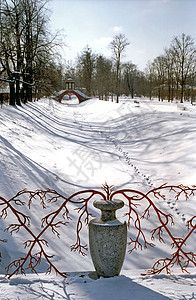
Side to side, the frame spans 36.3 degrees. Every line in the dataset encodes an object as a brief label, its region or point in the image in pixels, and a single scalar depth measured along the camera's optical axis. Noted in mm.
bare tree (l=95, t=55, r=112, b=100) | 48991
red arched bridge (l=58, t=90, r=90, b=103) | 59562
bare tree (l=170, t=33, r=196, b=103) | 39188
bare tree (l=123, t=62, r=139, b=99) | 73688
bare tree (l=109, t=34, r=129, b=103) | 38344
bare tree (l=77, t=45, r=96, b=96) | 65938
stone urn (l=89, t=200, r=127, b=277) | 3543
